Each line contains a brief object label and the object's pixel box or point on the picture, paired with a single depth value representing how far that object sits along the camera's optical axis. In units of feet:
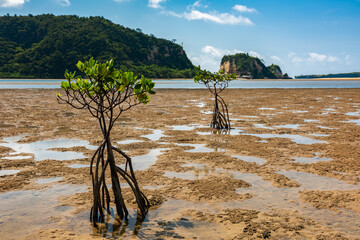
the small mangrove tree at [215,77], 50.20
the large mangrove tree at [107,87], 16.01
